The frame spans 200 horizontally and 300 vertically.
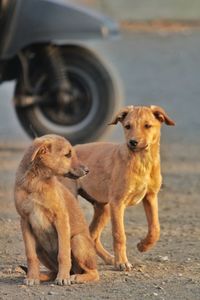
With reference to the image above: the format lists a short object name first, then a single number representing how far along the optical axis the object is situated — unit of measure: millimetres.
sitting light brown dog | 13711
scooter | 24281
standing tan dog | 14531
